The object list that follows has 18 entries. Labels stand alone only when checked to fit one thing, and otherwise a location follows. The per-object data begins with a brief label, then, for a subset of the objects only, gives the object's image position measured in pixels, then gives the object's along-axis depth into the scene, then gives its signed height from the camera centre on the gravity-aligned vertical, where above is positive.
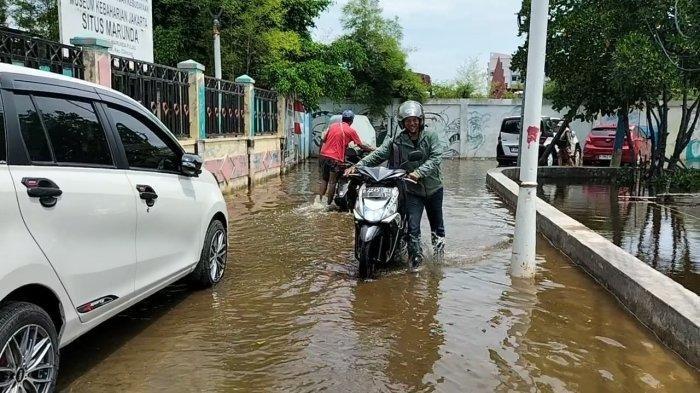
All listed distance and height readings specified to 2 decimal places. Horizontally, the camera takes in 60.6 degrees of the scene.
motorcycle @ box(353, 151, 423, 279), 5.58 -0.82
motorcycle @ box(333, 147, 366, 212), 9.10 -0.96
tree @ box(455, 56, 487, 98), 34.16 +2.83
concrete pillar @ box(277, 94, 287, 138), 17.17 +0.31
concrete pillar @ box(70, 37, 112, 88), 7.48 +0.85
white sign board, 7.83 +1.47
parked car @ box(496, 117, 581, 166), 19.39 -0.35
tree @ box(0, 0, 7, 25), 17.91 +3.37
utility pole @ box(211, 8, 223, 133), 13.91 +1.89
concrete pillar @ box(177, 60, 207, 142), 10.58 +0.52
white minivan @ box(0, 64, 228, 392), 2.80 -0.51
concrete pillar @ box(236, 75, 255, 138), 13.67 +0.51
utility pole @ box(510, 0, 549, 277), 5.52 -0.25
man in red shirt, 9.62 -0.28
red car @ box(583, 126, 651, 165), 17.67 -0.46
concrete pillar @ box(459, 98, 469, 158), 26.81 +0.13
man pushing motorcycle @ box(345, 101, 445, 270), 5.90 -0.37
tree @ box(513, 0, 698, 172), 9.32 +1.28
